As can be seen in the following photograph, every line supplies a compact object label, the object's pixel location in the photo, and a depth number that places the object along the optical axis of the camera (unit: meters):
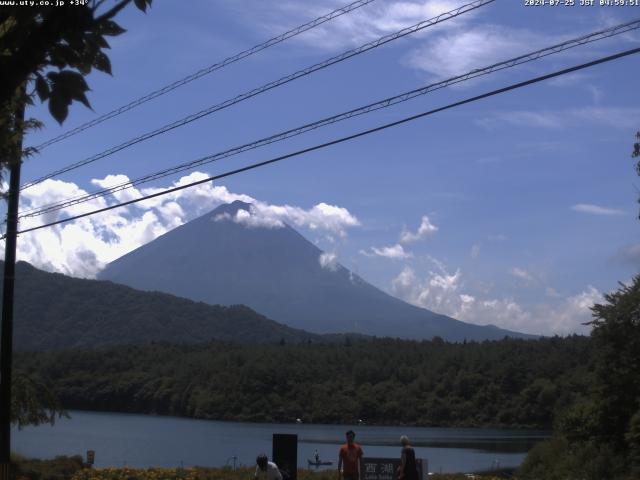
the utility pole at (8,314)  17.31
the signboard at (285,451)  14.83
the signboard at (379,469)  15.48
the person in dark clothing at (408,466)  13.76
